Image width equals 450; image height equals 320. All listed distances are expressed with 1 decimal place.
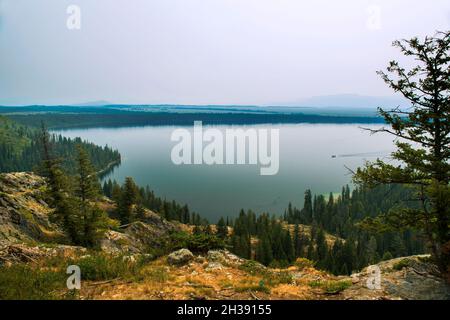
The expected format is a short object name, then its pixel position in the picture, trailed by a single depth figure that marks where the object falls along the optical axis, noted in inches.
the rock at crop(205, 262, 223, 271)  615.4
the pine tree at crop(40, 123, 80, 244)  1109.7
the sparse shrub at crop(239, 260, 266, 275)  629.7
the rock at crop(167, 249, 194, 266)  642.2
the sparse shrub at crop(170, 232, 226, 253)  743.4
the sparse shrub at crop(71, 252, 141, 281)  510.4
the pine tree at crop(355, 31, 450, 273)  494.9
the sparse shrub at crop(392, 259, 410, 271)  576.9
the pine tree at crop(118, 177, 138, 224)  2363.4
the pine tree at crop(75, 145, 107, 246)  1181.1
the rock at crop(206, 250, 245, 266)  681.5
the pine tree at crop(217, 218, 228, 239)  3085.6
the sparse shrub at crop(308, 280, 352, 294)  491.8
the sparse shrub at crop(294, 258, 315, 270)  814.5
